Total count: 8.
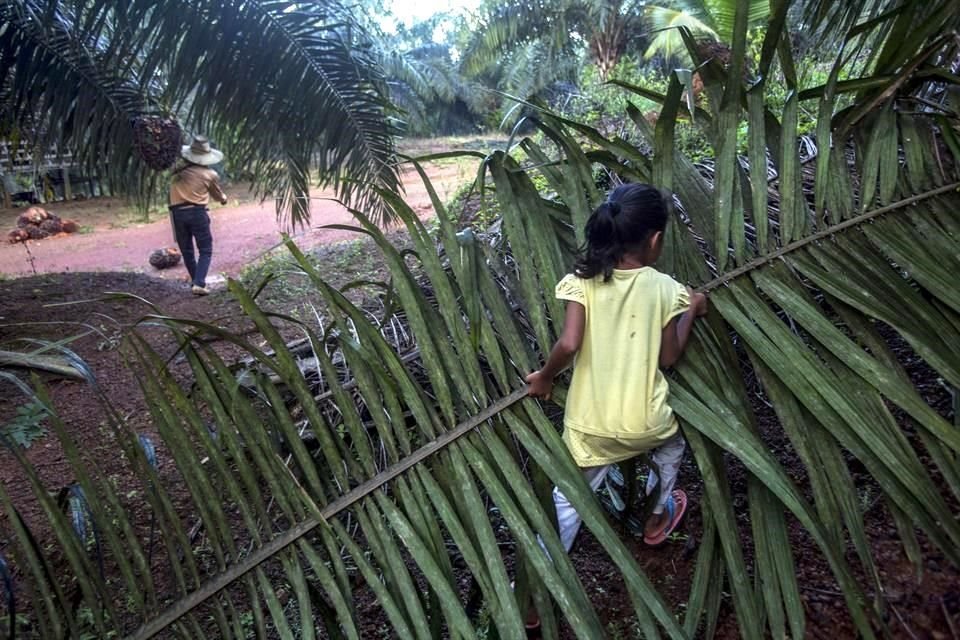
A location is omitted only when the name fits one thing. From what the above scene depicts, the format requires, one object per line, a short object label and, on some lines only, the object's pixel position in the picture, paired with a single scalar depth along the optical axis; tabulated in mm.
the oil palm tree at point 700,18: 8606
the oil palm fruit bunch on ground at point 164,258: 9758
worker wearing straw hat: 6203
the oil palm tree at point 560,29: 15719
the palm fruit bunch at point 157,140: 3996
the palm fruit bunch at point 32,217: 12391
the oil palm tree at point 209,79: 3418
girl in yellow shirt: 1658
